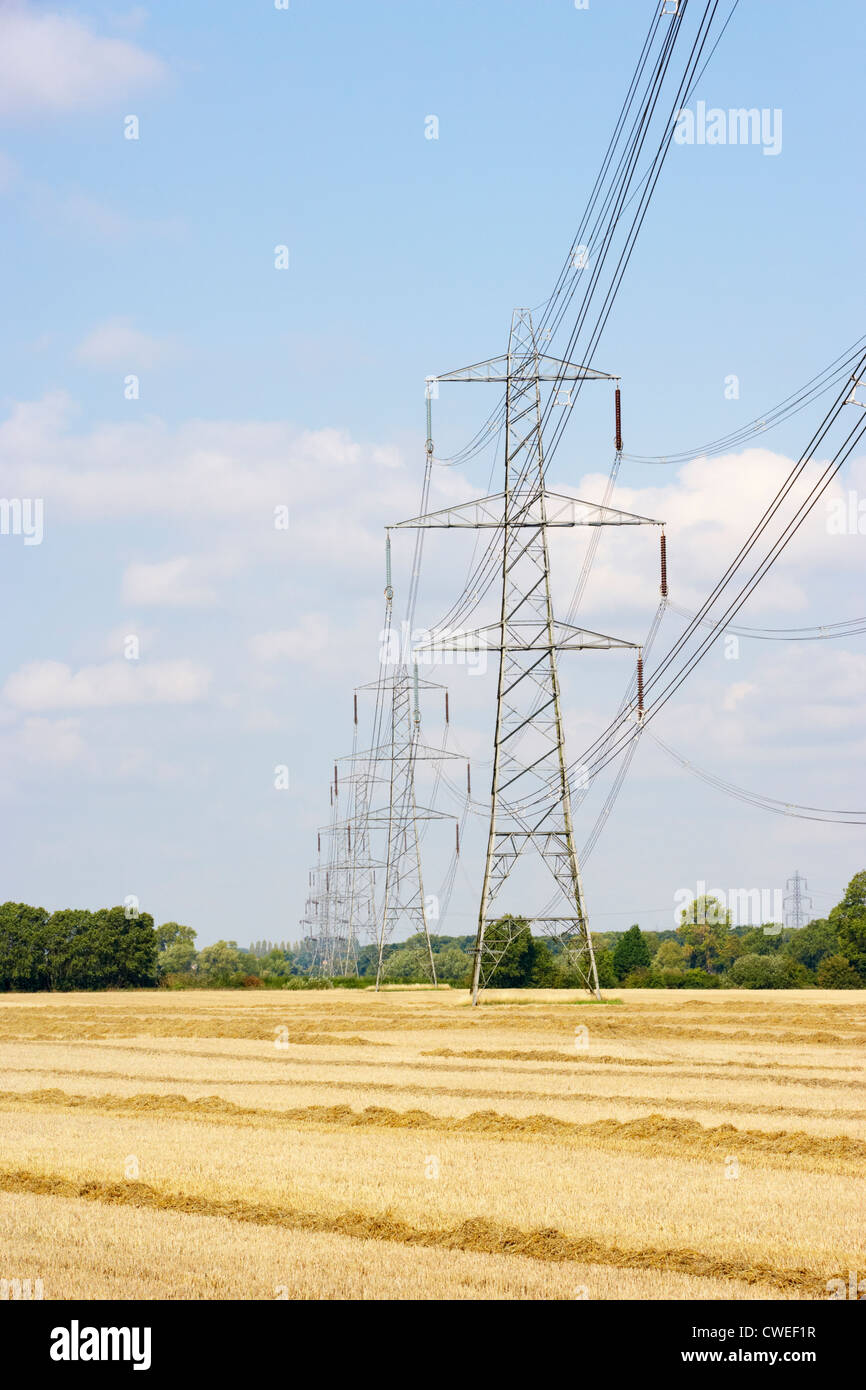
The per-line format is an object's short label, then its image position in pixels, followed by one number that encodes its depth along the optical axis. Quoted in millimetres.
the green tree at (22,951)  166375
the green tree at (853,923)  138500
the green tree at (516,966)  127131
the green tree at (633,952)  179500
